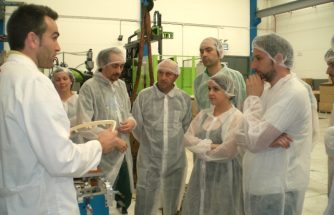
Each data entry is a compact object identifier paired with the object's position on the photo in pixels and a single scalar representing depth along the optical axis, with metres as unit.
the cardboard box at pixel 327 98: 8.38
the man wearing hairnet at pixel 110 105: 2.49
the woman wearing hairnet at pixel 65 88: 3.08
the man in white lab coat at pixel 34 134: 1.14
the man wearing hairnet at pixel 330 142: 1.60
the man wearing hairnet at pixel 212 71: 2.71
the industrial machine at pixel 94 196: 1.61
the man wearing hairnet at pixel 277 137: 1.65
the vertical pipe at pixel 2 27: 6.55
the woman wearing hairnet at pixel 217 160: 2.12
